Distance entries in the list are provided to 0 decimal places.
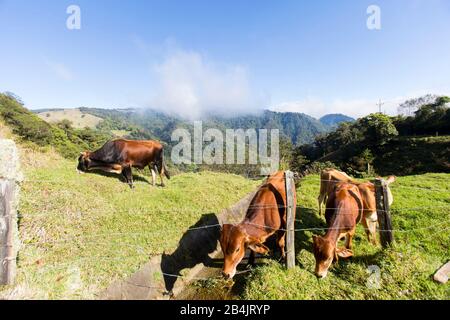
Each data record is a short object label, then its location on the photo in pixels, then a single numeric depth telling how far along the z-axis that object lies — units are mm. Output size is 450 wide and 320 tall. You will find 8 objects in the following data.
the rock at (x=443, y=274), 4190
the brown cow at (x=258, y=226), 3933
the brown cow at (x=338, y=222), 4074
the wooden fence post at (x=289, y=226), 4656
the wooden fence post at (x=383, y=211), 4703
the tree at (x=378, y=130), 39500
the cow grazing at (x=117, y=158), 8375
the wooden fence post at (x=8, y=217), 3457
